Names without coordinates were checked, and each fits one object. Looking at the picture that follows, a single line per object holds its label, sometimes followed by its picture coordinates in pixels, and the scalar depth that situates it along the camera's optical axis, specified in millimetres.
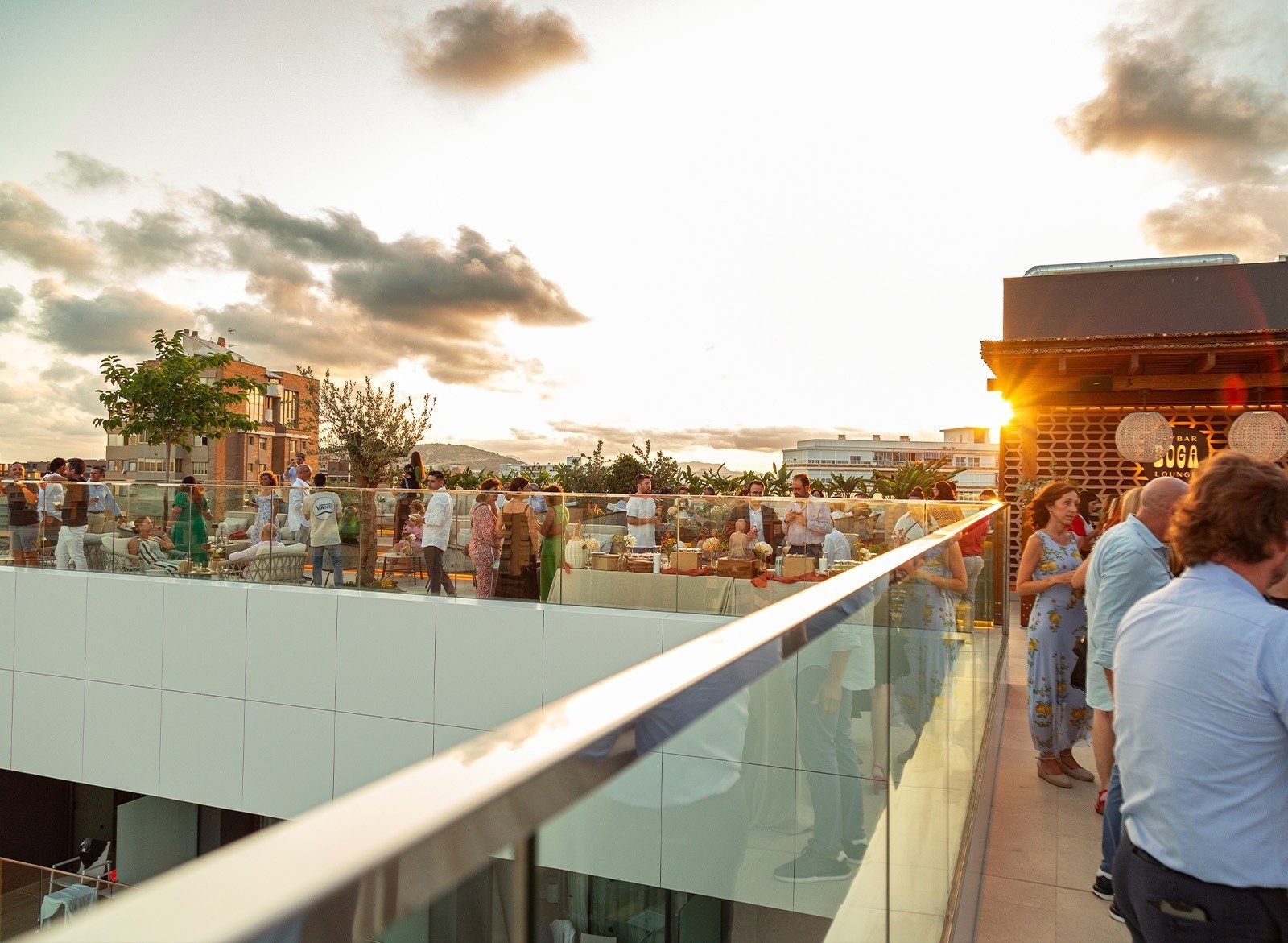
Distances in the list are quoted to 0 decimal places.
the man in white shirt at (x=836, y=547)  9828
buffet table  10781
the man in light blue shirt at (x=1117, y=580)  3707
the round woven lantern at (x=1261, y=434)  10477
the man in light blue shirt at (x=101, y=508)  13547
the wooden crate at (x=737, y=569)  10586
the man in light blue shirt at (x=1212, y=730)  1941
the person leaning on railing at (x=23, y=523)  14188
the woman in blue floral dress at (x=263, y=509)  12438
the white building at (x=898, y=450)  93250
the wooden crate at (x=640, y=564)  11141
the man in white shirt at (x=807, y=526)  10023
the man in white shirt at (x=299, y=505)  12195
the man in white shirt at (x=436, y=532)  11352
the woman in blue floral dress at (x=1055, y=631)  5336
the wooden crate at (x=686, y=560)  10867
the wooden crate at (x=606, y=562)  11250
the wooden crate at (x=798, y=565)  10008
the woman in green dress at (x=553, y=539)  11172
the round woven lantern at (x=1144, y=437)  11516
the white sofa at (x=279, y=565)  12688
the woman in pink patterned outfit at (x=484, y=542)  11156
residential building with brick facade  50225
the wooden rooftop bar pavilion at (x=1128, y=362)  11555
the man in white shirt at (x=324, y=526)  12141
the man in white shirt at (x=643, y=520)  11000
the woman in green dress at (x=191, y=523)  13078
